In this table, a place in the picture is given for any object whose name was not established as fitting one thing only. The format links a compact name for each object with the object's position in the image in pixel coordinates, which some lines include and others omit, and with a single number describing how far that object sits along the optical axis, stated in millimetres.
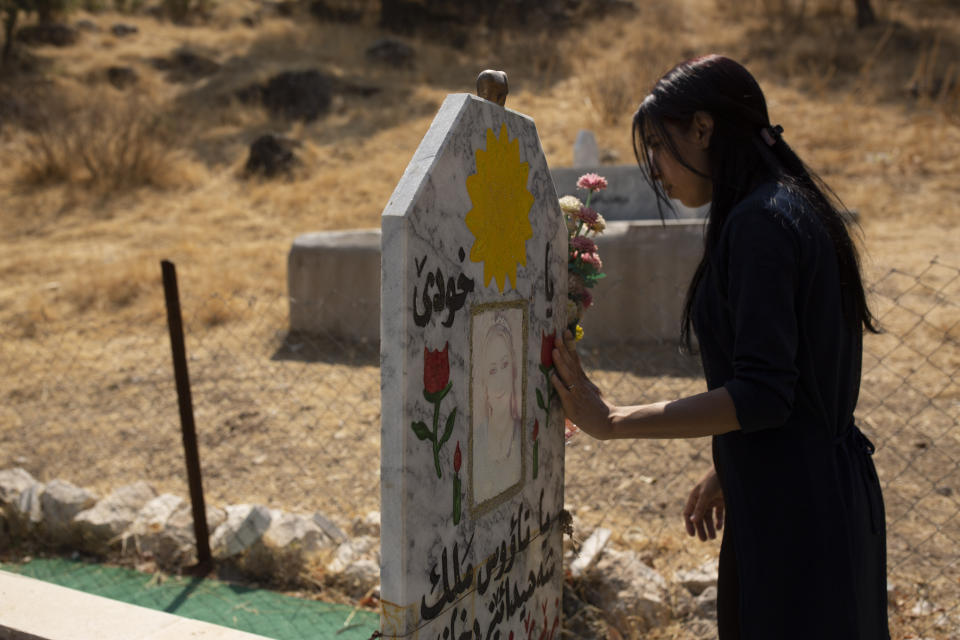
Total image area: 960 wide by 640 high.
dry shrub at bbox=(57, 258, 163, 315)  7516
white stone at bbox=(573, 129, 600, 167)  8350
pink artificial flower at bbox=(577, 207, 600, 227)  2064
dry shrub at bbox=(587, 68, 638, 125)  13039
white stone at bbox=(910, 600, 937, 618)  2607
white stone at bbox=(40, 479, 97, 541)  3589
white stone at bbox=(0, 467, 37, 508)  3744
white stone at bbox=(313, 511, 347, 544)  3393
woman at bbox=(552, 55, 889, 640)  1264
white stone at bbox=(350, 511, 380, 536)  3441
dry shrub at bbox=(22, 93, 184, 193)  11758
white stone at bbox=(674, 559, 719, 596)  2756
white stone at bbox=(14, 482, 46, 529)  3648
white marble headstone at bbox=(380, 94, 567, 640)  1380
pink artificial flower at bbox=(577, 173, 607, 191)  2051
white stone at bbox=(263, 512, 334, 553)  3288
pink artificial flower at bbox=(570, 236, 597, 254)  2068
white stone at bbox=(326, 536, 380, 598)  3096
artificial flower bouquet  2070
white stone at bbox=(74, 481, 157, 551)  3529
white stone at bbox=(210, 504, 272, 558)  3330
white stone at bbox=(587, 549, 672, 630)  2691
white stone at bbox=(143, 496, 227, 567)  3428
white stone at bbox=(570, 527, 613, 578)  2820
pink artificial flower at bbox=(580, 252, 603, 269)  2100
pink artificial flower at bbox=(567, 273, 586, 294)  2092
